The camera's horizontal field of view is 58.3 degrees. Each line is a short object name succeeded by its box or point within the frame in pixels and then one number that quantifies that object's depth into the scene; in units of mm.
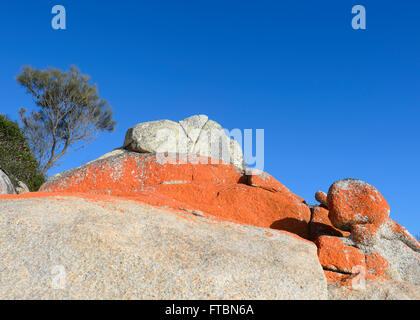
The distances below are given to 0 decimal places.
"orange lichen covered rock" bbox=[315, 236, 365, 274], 6359
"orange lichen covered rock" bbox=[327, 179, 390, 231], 7238
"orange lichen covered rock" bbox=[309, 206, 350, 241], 7895
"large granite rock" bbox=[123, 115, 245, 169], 10742
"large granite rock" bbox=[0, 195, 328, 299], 4254
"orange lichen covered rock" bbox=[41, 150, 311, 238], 8125
